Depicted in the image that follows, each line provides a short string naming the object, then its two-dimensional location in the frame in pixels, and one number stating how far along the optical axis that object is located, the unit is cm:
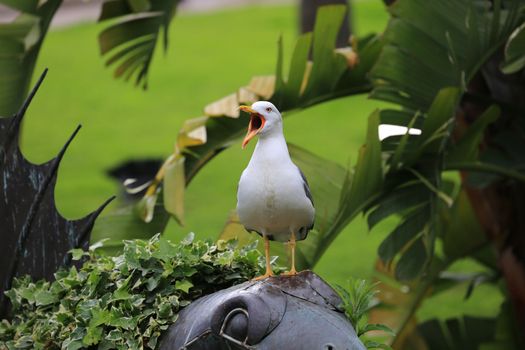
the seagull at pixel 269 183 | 661
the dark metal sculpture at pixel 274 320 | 623
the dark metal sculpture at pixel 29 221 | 824
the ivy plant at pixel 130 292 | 701
